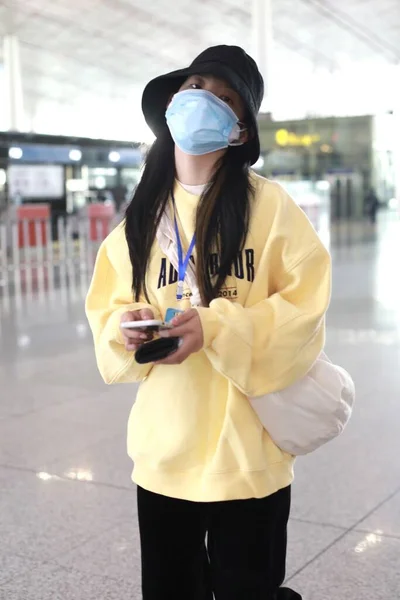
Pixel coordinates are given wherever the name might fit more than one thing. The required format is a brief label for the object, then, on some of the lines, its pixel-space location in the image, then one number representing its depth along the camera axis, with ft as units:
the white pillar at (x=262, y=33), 95.40
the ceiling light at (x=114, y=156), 83.30
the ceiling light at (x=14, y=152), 72.41
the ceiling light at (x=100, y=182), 82.89
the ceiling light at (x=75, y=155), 78.74
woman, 6.17
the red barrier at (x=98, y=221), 75.56
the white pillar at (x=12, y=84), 121.39
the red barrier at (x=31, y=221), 67.21
